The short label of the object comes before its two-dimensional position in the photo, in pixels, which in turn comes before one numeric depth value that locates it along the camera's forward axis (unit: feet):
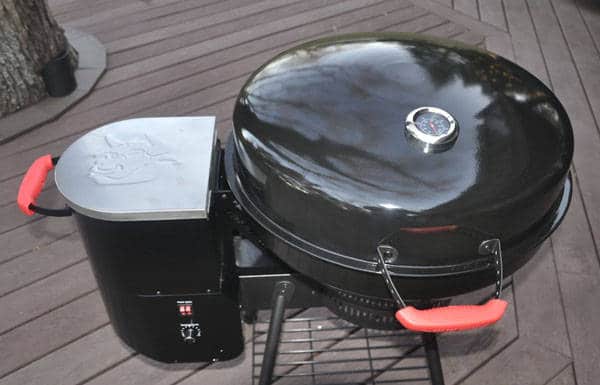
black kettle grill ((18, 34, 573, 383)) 3.65
